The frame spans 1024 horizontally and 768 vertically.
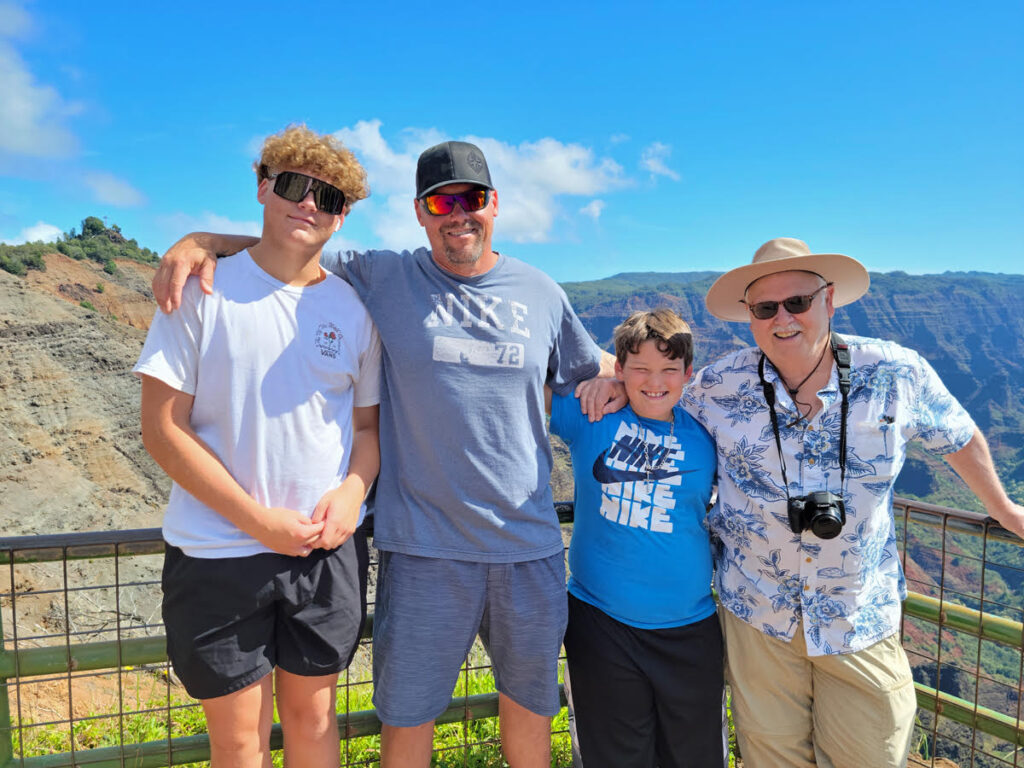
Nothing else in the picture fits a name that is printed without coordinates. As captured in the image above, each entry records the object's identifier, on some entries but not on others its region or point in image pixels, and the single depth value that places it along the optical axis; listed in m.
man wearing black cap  2.43
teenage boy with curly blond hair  2.14
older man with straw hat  2.52
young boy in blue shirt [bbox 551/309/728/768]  2.58
